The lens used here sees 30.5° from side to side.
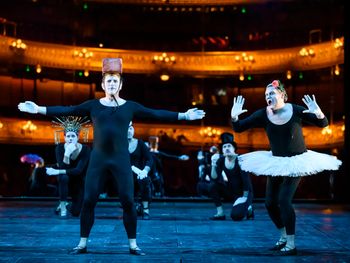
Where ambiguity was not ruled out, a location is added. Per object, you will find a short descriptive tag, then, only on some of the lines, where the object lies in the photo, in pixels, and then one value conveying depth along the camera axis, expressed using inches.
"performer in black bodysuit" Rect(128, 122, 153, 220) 412.2
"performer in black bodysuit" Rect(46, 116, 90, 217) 398.6
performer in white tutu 244.8
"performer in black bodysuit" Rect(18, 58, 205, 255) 237.3
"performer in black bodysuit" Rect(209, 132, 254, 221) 398.3
